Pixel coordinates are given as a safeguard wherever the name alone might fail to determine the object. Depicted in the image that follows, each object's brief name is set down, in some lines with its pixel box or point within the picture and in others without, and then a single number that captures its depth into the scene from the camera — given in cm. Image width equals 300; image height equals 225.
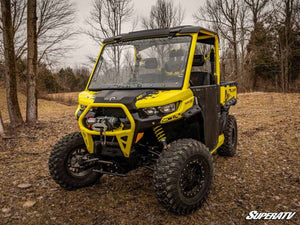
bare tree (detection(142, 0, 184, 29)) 1991
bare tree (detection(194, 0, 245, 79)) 2021
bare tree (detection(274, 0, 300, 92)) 2200
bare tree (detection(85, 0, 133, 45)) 1639
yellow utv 293
